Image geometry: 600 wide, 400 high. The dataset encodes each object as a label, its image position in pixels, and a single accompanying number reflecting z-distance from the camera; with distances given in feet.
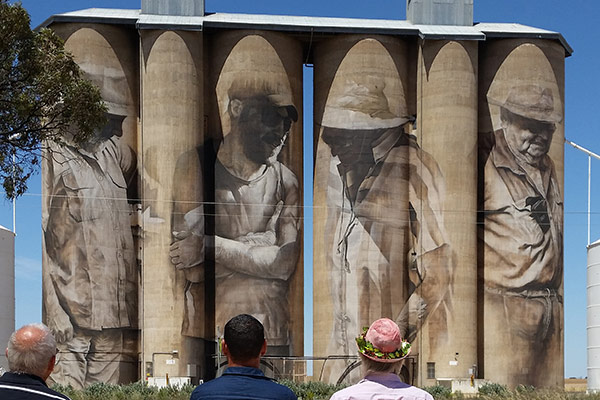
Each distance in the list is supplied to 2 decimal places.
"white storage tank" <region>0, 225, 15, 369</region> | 132.46
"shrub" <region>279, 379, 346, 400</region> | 137.99
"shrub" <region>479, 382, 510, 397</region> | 139.93
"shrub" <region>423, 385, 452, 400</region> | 129.78
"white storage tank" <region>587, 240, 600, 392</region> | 149.48
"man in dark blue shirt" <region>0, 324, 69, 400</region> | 18.26
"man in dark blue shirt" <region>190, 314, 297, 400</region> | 17.49
